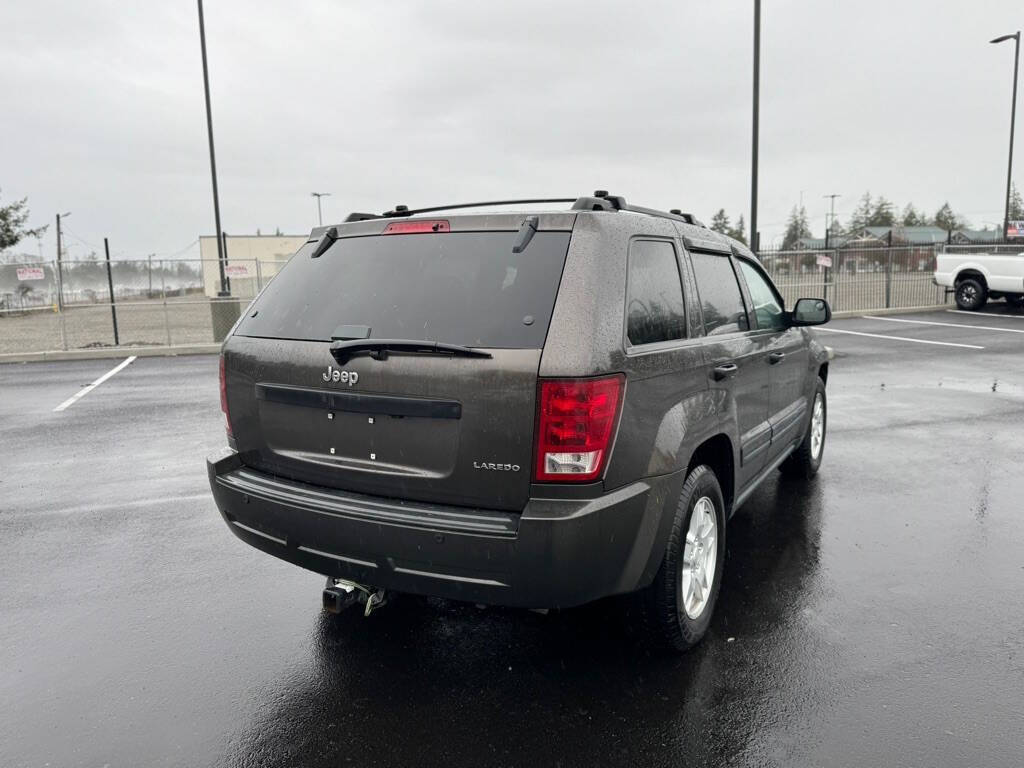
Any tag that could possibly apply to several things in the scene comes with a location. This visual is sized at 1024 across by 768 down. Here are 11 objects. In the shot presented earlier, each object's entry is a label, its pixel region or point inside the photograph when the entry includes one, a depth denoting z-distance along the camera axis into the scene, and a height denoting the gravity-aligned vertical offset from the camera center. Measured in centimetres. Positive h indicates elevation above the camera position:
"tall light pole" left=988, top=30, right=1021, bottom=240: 2616 +565
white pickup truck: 2003 -13
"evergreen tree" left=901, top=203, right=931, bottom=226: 10206 +736
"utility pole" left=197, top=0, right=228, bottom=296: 1762 +298
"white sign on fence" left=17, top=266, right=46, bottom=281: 1597 +53
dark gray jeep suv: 269 -48
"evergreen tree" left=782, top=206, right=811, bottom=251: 10700 +748
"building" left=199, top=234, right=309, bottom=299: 5591 +343
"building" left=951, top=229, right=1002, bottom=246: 4049 +348
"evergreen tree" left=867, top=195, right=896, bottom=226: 9994 +804
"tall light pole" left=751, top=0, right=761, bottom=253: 1662 +314
